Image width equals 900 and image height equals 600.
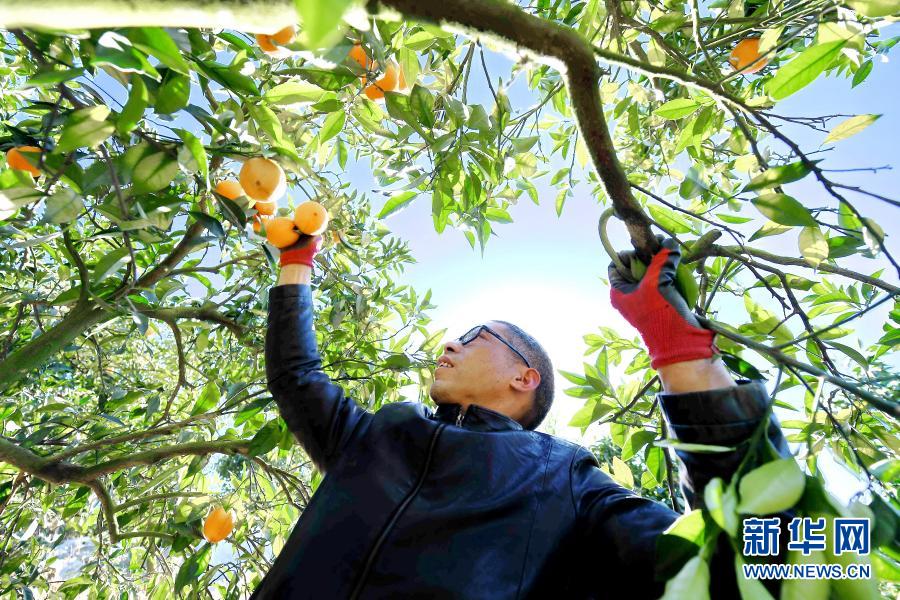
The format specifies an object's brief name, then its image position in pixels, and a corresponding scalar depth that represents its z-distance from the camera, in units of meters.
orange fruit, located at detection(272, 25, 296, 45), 0.96
